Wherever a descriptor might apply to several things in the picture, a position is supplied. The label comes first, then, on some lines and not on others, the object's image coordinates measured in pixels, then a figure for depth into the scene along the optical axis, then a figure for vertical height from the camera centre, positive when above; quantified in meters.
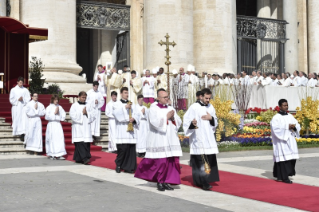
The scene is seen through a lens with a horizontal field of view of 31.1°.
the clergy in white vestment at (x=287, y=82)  25.34 +1.27
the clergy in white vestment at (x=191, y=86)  20.94 +0.97
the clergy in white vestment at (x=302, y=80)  25.52 +1.37
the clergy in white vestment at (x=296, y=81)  25.58 +1.32
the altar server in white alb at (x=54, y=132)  15.38 -0.55
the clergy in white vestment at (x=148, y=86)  22.48 +1.00
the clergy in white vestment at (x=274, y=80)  25.18 +1.33
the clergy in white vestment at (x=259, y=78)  24.20 +1.40
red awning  20.03 +3.00
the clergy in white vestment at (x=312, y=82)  25.75 +1.29
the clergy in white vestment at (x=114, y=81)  21.94 +1.18
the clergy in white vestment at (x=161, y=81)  22.42 +1.19
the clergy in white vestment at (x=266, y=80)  24.16 +1.30
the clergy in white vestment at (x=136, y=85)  22.69 +1.05
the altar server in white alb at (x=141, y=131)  15.91 -0.56
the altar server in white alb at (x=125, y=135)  12.34 -0.52
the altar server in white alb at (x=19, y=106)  17.09 +0.19
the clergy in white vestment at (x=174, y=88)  21.91 +0.90
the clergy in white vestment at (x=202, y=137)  10.30 -0.48
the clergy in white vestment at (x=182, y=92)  21.73 +0.74
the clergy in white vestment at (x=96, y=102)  18.02 +0.31
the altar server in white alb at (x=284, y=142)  11.05 -0.63
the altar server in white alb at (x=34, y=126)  16.20 -0.40
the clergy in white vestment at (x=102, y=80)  22.02 +1.22
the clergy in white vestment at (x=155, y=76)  22.71 +1.39
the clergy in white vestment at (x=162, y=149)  9.99 -0.67
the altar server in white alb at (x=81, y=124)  14.41 -0.31
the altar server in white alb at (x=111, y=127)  16.41 -0.46
